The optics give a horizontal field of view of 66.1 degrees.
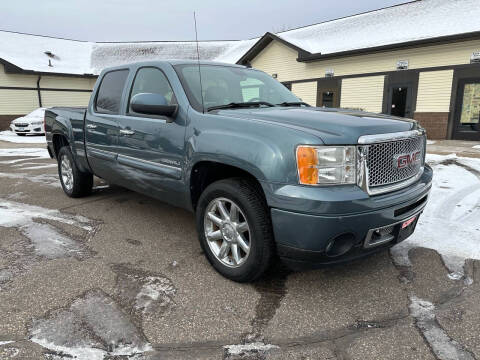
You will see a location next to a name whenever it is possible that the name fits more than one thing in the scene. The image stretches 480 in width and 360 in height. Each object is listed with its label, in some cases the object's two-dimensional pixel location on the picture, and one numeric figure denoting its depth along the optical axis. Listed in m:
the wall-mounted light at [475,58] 12.74
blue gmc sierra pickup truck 2.43
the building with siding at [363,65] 13.52
